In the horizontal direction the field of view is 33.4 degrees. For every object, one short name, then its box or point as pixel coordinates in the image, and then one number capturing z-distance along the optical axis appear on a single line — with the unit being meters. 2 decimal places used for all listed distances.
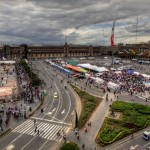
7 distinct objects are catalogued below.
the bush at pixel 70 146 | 29.39
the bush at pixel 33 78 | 83.88
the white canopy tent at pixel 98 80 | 88.86
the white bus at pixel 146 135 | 42.32
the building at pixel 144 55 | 188.84
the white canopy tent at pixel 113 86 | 78.69
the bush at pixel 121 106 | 57.84
